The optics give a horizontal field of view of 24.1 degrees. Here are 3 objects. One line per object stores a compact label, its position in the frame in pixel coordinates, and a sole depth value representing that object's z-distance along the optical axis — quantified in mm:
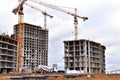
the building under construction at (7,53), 130875
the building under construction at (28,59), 190112
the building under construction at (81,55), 155875
